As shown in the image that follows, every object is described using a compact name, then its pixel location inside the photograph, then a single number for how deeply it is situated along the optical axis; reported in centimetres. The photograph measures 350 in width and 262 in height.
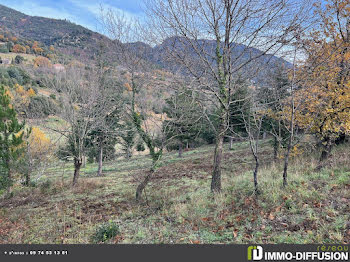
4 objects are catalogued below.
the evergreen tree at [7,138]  1137
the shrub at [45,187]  1184
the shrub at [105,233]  427
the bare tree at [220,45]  587
